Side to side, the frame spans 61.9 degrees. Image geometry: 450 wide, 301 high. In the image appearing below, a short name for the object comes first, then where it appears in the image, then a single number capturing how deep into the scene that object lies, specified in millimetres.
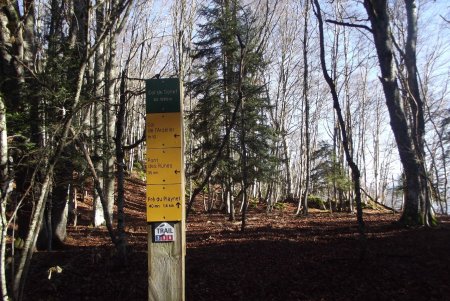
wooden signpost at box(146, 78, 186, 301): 2877
